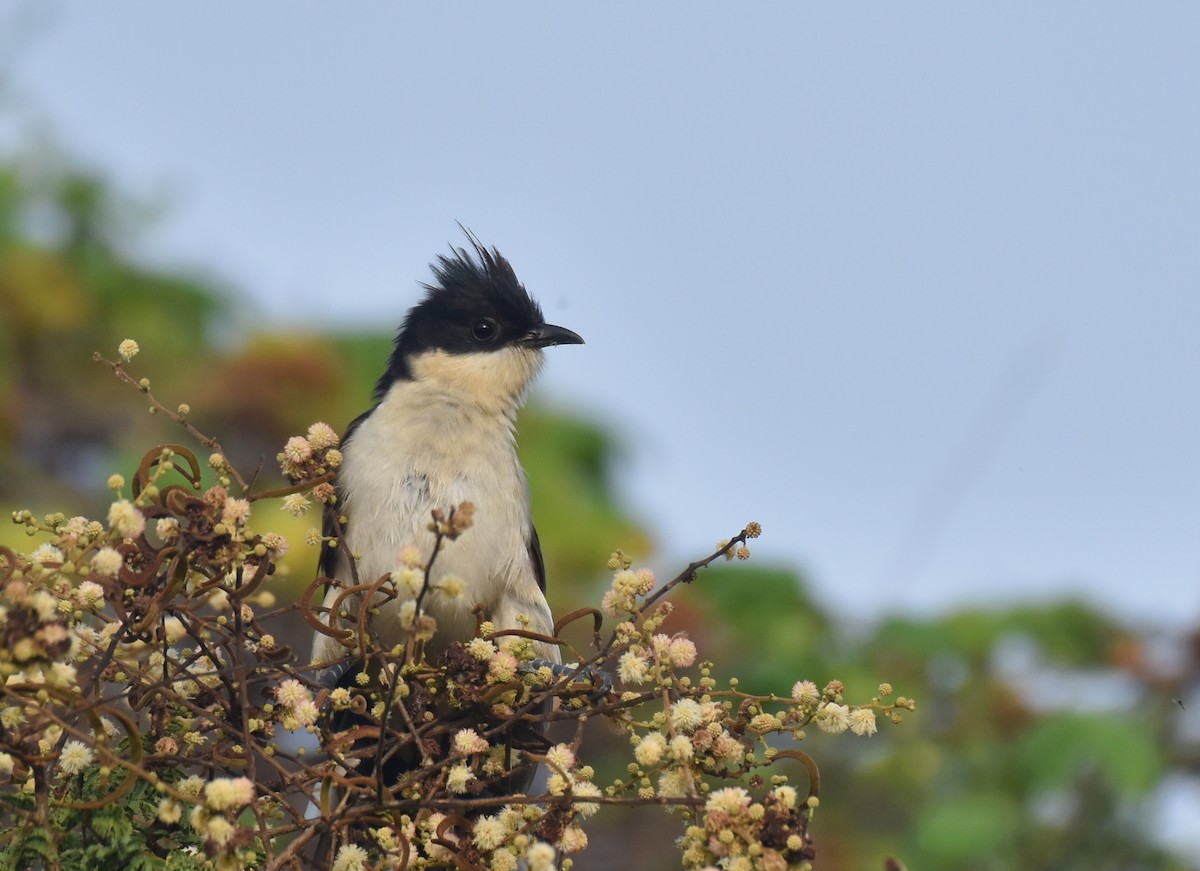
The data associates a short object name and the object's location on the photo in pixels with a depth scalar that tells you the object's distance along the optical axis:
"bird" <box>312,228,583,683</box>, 8.58
